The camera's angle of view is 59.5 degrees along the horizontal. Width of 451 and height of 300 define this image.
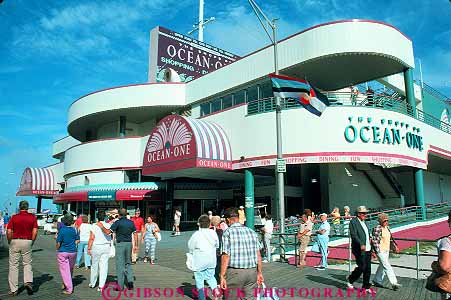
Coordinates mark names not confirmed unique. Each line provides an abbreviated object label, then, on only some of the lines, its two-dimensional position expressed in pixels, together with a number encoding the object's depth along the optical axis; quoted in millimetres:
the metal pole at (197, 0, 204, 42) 39000
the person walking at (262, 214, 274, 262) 12359
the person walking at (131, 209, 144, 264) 12711
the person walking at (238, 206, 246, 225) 15211
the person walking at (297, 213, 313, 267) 11430
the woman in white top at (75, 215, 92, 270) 11305
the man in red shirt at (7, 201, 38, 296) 7906
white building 18109
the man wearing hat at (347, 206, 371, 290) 7836
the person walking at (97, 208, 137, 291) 8234
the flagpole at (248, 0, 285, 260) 12930
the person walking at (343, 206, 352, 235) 14564
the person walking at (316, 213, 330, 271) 10992
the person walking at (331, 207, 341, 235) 14400
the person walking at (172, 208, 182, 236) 21656
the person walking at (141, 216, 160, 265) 12547
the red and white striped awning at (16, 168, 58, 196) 38312
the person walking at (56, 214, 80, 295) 8109
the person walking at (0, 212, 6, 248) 18578
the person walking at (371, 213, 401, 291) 8180
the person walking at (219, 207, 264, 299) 5164
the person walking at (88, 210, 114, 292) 8420
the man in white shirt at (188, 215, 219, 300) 6805
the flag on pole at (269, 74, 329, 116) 14250
